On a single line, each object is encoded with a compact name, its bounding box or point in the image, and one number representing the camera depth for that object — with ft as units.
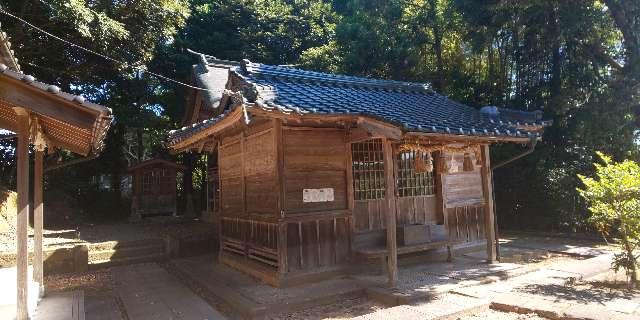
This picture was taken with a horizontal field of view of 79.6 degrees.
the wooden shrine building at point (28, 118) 12.44
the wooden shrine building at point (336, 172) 22.56
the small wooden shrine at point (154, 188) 59.57
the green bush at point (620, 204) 20.83
